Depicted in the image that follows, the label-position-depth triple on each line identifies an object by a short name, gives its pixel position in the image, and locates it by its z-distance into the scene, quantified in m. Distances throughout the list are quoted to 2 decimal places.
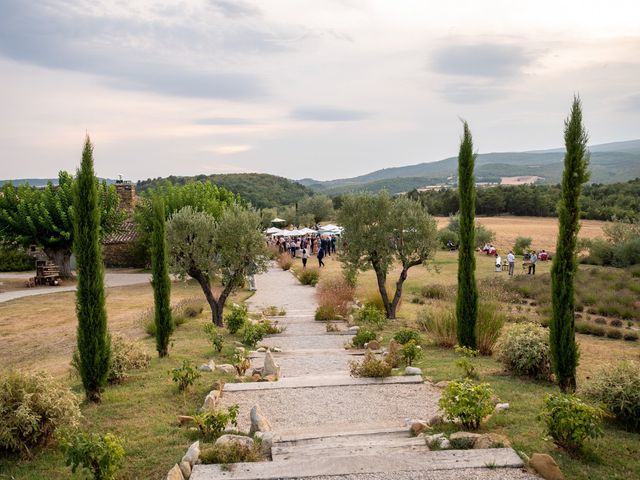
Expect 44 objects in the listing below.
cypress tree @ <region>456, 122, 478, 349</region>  11.37
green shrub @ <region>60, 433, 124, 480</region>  5.03
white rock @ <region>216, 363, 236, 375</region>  10.08
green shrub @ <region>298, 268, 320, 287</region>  26.08
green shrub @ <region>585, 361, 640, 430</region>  6.62
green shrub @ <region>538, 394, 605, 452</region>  5.63
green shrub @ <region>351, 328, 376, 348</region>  12.67
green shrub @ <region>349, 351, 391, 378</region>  9.30
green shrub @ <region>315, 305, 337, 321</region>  17.14
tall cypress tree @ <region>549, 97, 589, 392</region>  8.30
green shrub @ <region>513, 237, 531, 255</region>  39.72
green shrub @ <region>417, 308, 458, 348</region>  12.40
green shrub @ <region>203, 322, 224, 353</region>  11.69
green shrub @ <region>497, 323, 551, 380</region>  9.17
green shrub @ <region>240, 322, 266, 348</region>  12.98
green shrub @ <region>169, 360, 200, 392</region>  8.23
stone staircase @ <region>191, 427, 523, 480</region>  5.32
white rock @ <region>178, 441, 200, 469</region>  5.63
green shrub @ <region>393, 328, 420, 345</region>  11.78
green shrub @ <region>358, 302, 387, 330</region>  14.80
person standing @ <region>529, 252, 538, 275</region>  28.58
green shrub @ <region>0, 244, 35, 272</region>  34.25
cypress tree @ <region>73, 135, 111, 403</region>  8.01
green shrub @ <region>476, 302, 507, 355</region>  11.77
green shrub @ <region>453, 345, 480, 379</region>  8.77
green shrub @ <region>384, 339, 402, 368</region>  10.27
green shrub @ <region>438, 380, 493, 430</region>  6.36
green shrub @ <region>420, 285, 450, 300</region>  22.19
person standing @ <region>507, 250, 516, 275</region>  28.83
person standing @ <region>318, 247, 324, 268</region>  32.51
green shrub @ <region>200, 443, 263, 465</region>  5.60
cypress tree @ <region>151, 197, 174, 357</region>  11.12
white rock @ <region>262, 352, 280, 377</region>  9.91
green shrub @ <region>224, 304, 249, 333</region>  14.58
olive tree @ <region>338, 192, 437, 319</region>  16.16
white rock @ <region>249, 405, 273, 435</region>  6.52
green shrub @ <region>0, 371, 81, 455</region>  5.89
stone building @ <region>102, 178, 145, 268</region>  34.28
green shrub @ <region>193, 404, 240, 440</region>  6.28
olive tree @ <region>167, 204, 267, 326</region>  15.60
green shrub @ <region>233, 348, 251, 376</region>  10.13
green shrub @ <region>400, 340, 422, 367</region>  10.27
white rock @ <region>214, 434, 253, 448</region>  5.84
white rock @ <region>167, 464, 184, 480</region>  5.18
